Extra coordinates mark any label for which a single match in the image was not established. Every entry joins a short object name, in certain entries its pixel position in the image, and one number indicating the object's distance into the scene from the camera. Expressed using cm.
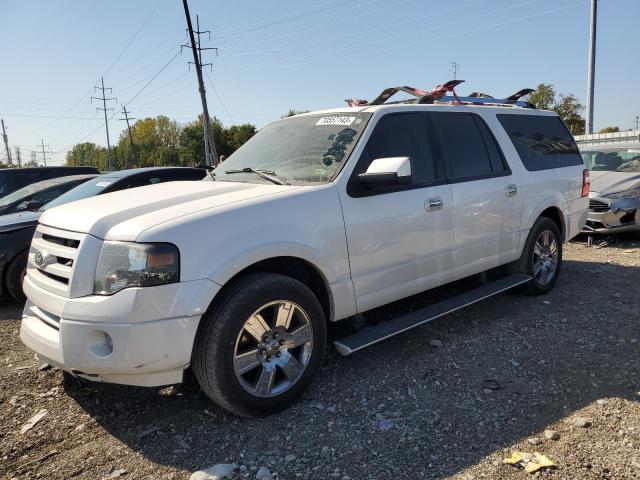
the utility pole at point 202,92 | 2558
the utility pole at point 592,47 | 2075
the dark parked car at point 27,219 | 557
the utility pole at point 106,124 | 6938
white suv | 262
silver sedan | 798
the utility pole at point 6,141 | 9016
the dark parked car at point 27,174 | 922
